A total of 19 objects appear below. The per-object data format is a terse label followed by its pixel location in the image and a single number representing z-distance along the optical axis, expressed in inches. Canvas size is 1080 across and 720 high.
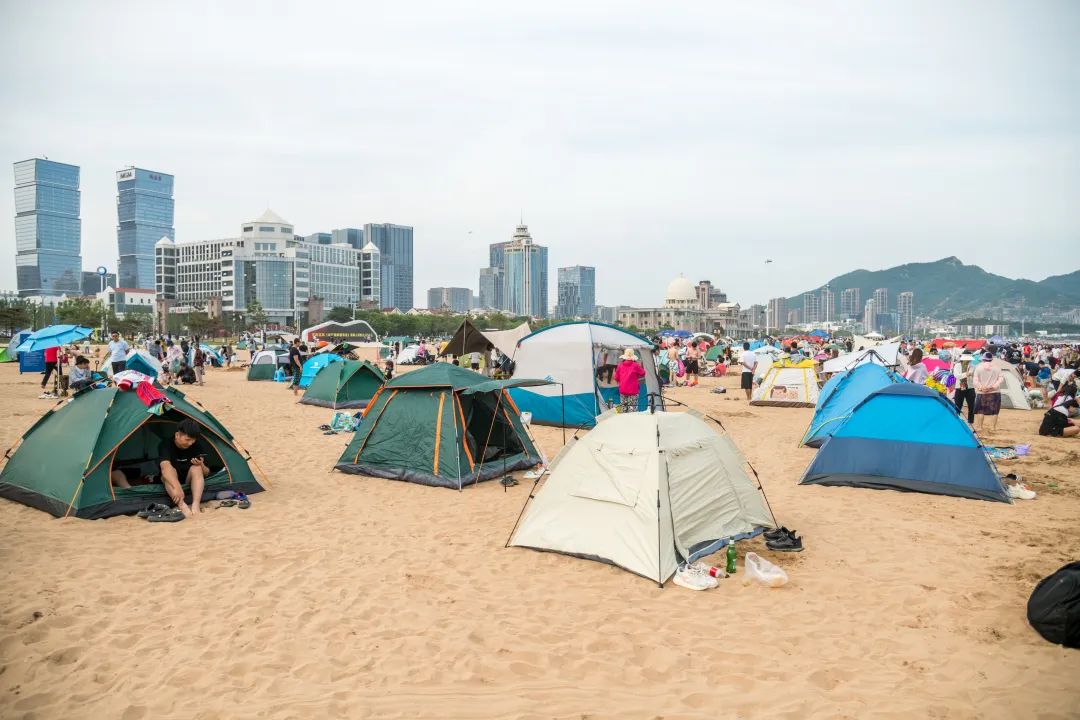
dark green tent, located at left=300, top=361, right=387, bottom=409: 686.5
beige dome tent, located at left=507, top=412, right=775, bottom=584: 243.3
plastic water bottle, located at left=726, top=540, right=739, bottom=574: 242.2
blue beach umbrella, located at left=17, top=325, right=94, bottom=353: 866.8
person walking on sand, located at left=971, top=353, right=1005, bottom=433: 538.6
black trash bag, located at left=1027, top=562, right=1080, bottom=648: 186.4
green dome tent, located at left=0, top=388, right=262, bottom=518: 294.4
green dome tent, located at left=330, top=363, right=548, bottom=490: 365.4
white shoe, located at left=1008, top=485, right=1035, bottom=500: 342.6
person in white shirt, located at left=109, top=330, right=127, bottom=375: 794.8
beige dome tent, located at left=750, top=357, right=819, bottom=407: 739.4
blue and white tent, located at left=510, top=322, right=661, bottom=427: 563.5
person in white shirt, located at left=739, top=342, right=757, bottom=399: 800.3
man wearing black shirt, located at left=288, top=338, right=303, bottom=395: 843.3
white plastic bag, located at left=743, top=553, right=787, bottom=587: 232.1
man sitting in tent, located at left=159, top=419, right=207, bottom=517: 304.7
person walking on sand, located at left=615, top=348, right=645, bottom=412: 530.6
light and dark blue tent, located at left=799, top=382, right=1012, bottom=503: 340.5
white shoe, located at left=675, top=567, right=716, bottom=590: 227.9
